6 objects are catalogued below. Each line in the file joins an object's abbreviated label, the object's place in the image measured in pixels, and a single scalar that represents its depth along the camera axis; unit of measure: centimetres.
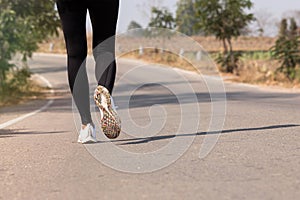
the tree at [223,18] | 2719
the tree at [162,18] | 4544
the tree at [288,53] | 2127
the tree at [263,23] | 9561
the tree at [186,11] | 8265
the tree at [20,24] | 1627
